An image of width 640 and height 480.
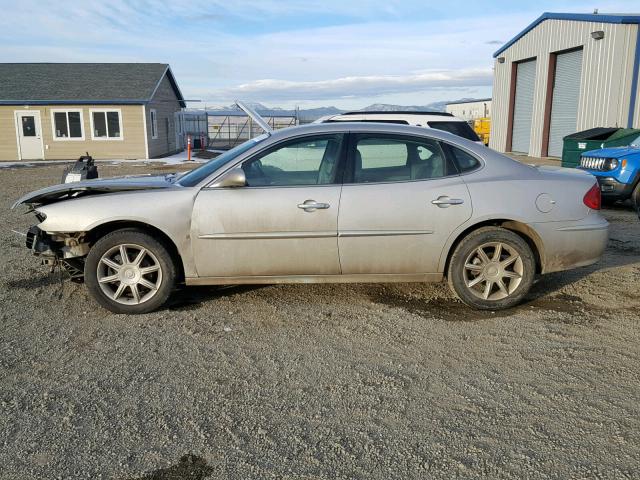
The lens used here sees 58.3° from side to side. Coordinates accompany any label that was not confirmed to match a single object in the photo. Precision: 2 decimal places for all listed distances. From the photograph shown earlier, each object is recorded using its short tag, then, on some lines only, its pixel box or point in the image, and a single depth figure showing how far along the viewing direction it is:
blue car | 10.02
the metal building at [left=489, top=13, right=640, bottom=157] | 18.88
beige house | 27.09
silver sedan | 4.80
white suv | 10.29
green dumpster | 11.55
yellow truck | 39.31
